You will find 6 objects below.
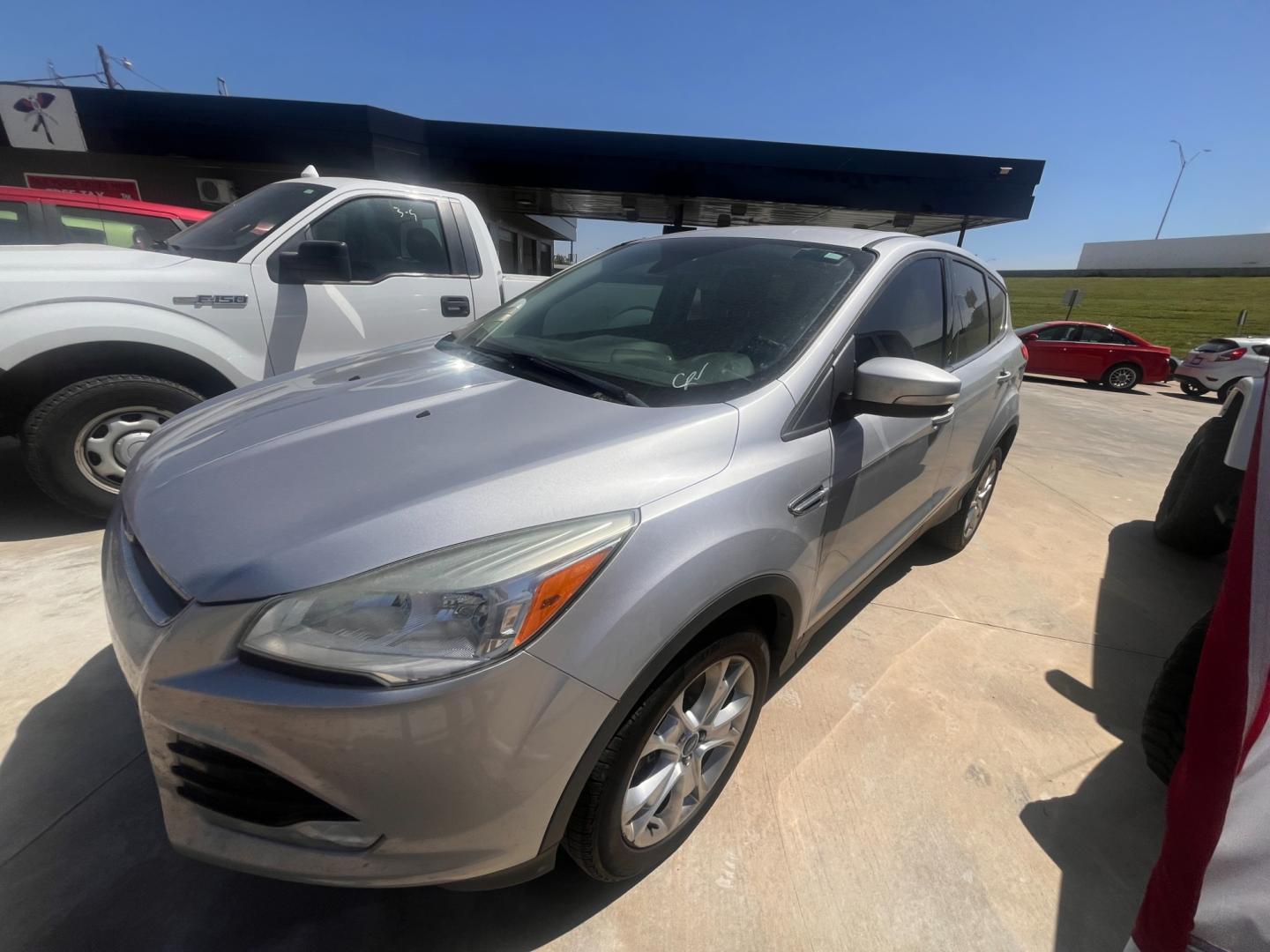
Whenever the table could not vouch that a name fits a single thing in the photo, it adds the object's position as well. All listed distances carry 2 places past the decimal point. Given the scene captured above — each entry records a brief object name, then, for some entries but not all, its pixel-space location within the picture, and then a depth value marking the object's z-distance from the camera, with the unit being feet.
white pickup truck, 9.61
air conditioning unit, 41.47
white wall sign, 35.65
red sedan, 46.19
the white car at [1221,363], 40.86
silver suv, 3.62
